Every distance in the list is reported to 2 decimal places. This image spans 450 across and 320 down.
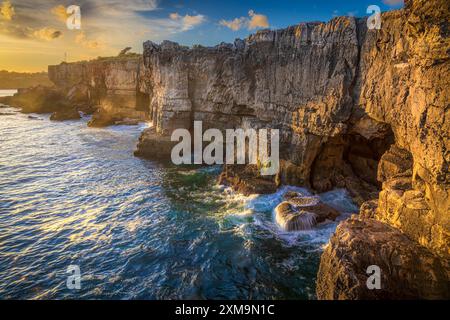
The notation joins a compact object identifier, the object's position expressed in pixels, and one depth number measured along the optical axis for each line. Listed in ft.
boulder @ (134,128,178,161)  129.70
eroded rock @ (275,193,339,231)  68.23
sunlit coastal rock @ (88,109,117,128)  211.22
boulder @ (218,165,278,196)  88.89
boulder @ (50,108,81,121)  242.17
